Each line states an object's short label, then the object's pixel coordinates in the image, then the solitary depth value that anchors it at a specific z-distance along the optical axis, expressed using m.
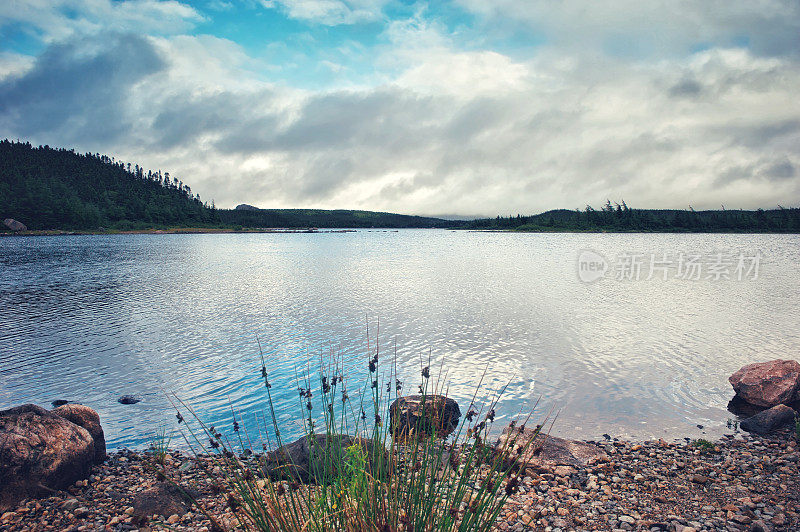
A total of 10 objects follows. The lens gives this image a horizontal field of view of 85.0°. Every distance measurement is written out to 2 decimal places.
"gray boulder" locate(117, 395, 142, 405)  13.34
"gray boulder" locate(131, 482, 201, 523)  6.93
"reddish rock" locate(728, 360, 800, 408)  11.75
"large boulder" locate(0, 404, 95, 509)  7.20
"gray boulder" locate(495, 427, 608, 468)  8.59
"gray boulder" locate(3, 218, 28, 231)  155.38
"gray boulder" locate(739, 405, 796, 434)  10.42
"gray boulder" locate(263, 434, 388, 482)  7.99
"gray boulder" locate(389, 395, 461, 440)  9.71
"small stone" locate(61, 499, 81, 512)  7.12
